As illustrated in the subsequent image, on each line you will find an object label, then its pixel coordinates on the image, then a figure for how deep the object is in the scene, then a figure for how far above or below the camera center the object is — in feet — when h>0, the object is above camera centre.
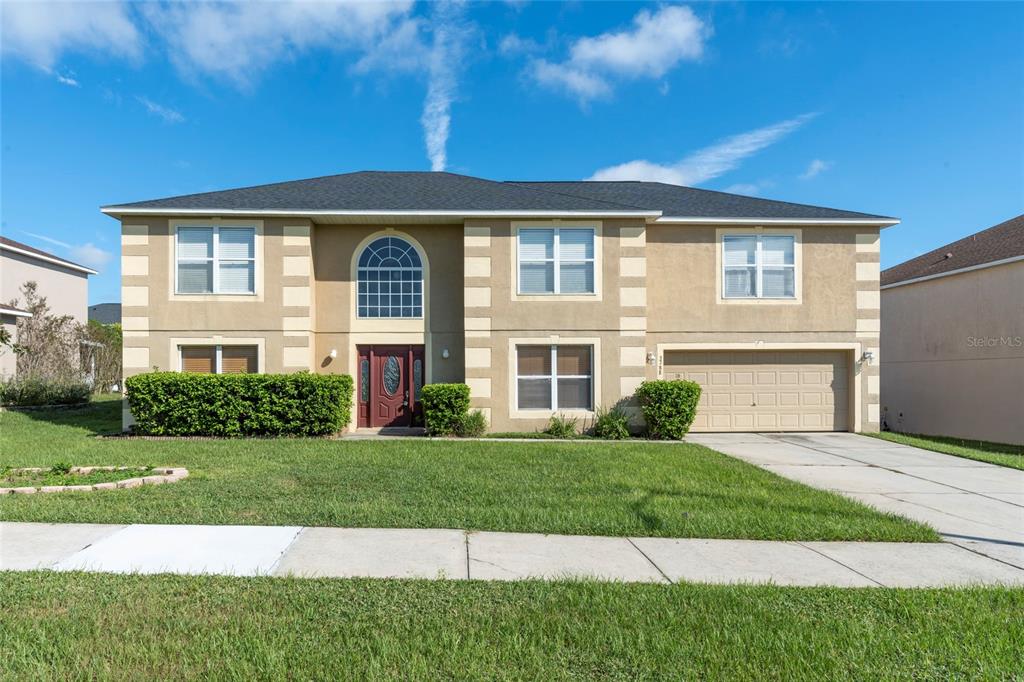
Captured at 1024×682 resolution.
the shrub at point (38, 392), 57.93 -4.24
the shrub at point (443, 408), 43.09 -4.36
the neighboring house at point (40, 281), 71.99 +10.35
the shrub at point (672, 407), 43.52 -4.34
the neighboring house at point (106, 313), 137.59 +9.41
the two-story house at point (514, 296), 44.45 +4.32
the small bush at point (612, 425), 44.01 -5.77
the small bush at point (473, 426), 43.50 -5.76
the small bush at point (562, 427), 44.32 -6.01
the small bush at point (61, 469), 26.73 -5.51
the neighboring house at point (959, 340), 51.98 +0.85
